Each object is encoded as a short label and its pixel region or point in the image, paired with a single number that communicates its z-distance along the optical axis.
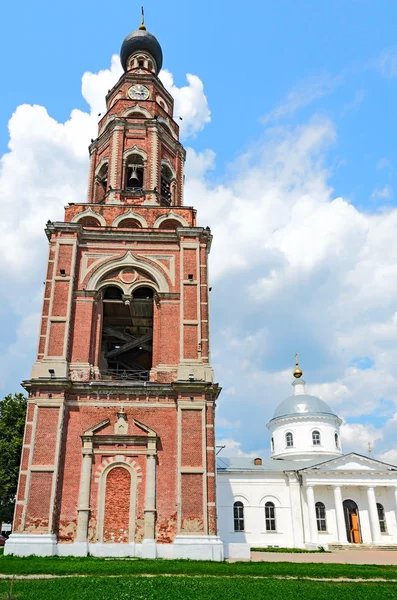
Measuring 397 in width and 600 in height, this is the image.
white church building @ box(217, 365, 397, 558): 33.19
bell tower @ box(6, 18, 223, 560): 16.14
